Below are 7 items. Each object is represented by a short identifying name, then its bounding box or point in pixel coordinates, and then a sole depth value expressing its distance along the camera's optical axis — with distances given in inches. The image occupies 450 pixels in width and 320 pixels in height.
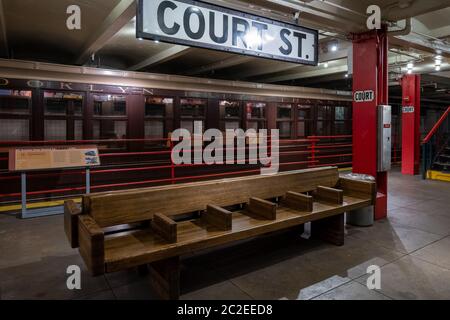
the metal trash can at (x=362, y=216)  143.3
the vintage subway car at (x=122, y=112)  192.2
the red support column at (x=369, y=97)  150.3
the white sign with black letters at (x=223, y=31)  85.2
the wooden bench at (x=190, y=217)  76.0
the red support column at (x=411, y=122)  295.6
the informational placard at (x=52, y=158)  156.1
